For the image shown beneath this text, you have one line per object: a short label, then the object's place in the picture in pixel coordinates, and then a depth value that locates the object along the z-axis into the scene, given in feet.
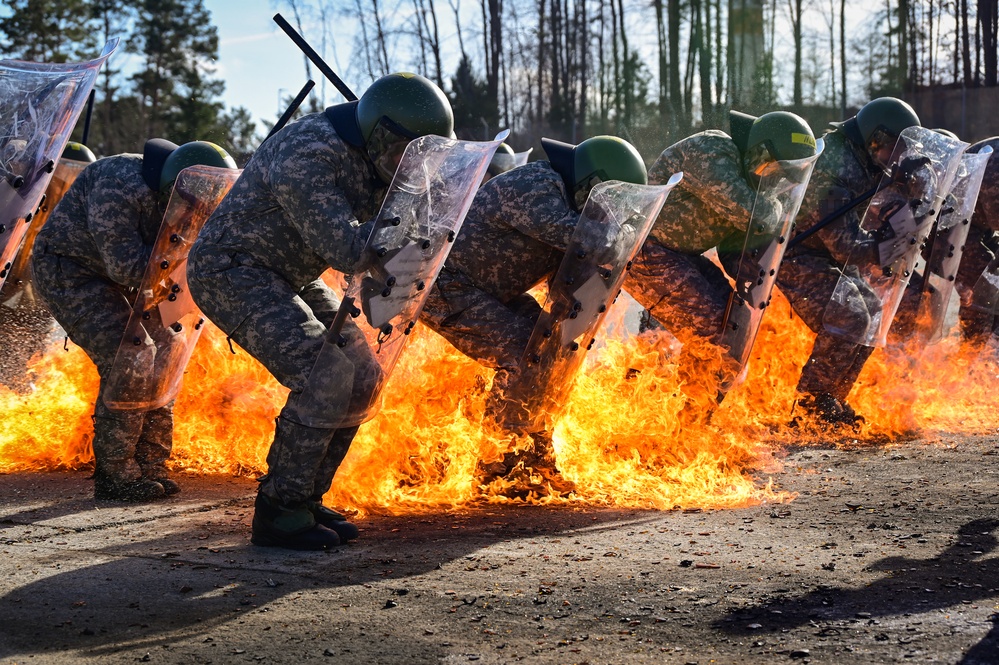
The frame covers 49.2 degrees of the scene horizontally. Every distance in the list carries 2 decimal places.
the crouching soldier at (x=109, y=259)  18.99
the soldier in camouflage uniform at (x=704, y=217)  22.07
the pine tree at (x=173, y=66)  102.06
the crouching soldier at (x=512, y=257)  18.43
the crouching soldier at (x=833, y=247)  25.52
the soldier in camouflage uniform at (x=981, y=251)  29.73
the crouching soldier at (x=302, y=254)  15.38
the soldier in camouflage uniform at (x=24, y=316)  27.66
